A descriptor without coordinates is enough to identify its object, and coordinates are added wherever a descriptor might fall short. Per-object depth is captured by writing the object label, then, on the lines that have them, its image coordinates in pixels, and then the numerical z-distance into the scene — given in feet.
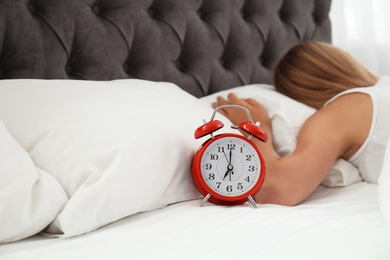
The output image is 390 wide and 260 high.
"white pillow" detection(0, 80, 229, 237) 4.57
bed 4.36
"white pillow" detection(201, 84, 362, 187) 5.66
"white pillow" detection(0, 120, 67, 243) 4.34
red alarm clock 4.92
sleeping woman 5.29
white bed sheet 4.25
